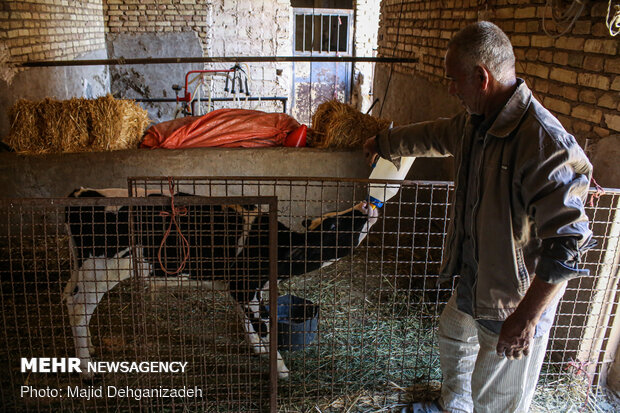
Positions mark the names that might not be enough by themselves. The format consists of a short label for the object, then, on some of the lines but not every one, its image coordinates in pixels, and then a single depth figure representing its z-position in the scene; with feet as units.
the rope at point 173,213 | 8.53
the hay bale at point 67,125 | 17.24
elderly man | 6.31
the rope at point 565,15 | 10.88
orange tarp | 18.60
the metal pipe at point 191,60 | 20.45
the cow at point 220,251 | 11.46
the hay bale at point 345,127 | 18.76
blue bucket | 12.54
